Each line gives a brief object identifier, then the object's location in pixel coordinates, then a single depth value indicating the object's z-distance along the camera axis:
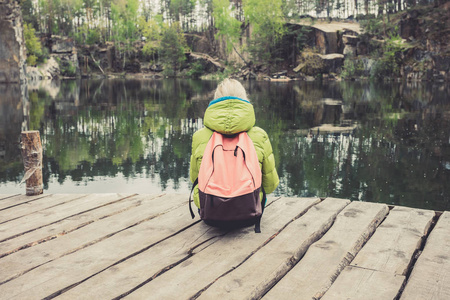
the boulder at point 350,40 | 56.25
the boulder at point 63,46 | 74.12
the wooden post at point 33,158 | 4.99
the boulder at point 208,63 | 73.19
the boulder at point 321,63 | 56.59
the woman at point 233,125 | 3.40
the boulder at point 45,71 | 60.97
